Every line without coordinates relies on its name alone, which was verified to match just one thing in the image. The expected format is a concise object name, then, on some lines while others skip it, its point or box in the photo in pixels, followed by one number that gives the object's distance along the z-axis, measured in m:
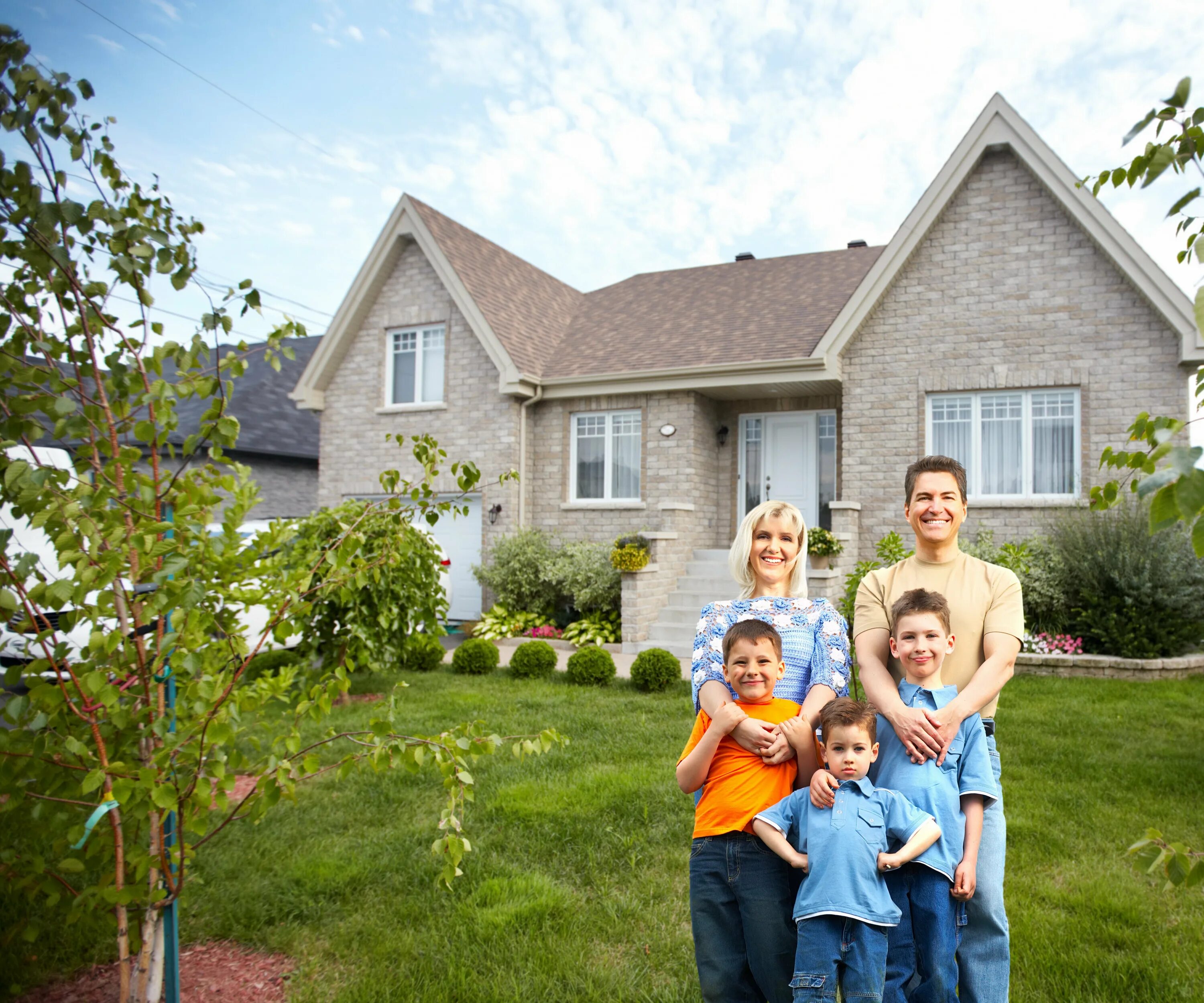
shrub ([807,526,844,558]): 11.10
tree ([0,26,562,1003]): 2.25
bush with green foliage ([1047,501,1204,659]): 9.50
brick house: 11.26
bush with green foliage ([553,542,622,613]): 12.53
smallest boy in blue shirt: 2.13
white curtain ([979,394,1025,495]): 11.56
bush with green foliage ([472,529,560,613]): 13.27
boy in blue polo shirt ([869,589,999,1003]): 2.25
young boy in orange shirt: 2.33
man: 2.43
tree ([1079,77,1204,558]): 0.95
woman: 2.63
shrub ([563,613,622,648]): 12.16
